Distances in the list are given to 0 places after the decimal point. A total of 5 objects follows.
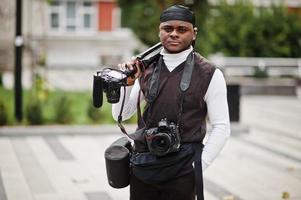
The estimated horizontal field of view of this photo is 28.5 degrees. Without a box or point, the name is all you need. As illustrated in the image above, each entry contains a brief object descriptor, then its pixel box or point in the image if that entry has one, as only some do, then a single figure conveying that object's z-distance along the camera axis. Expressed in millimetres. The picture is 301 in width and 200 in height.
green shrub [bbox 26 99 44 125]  11422
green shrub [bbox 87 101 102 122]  11962
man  3492
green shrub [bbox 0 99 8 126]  11141
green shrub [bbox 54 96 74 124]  11758
